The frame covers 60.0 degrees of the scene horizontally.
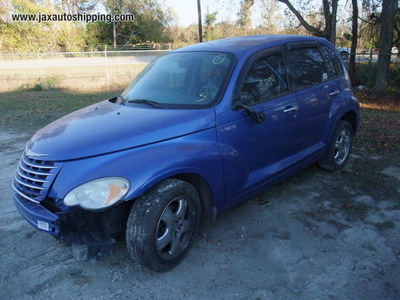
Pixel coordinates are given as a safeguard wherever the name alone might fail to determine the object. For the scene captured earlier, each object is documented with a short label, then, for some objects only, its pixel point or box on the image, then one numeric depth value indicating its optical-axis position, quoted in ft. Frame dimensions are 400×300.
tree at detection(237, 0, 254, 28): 49.32
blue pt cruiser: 8.43
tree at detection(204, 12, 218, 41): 132.11
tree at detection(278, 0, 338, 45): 44.16
